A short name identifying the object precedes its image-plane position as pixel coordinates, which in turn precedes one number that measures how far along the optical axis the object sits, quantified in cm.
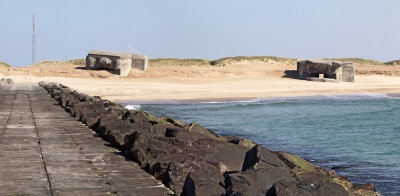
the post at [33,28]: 7406
